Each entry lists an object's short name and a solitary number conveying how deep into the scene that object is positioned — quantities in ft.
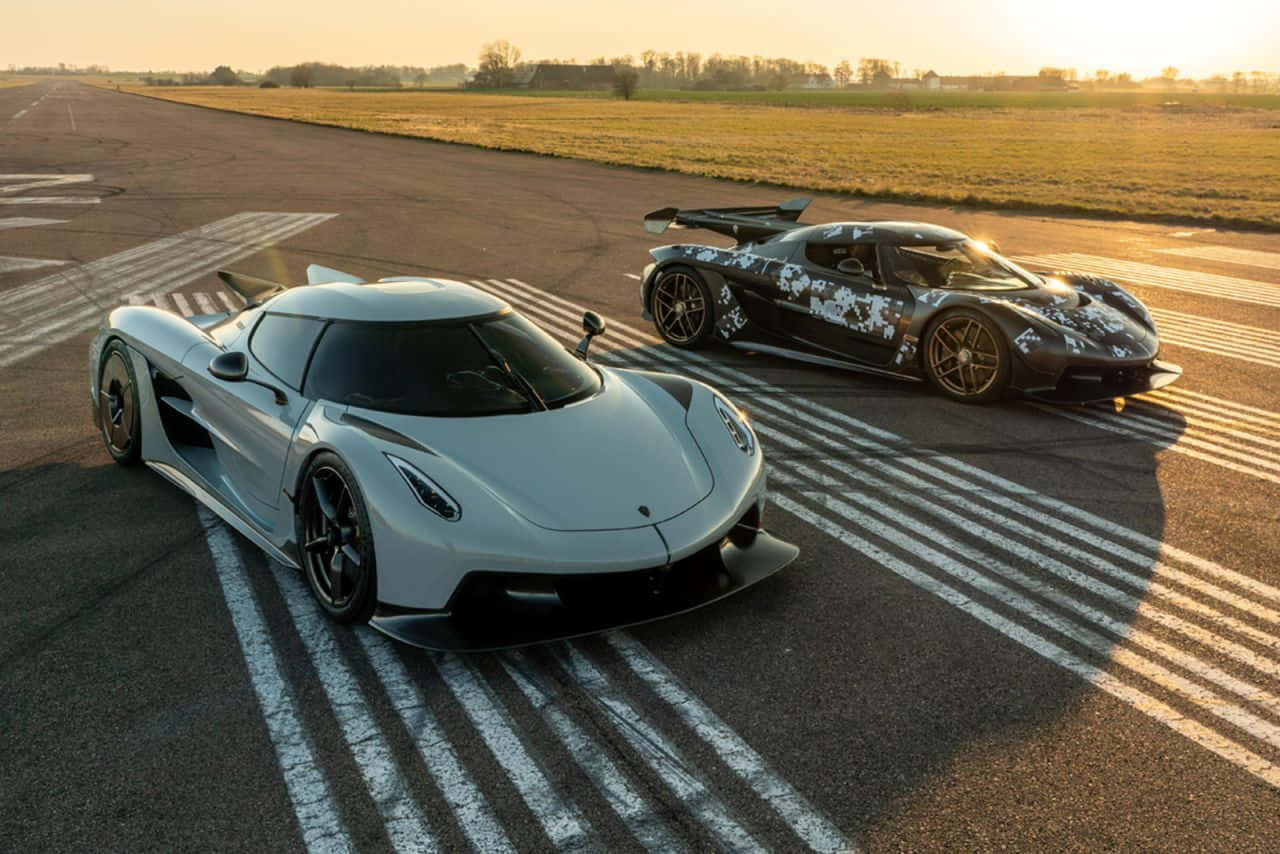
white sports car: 14.03
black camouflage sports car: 27.07
